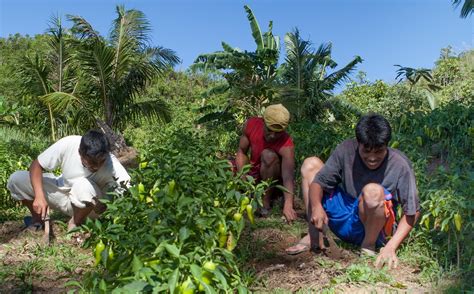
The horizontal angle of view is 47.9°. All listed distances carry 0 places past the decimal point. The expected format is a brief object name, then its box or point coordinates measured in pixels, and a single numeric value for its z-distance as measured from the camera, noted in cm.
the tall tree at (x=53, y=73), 1030
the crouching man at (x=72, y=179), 366
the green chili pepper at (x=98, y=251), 234
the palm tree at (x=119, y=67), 1038
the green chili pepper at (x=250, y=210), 279
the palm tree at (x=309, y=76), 948
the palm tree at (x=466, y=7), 1254
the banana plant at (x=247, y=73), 948
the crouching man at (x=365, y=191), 296
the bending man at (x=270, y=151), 436
